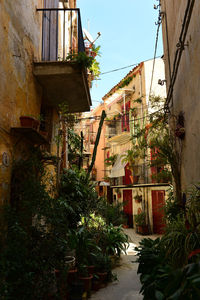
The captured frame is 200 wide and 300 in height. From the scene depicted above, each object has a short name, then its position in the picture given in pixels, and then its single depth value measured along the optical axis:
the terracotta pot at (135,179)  15.96
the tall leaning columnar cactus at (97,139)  7.51
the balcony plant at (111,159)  19.67
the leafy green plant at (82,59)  5.09
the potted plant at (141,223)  13.52
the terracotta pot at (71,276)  4.69
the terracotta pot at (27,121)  4.05
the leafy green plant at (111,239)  6.93
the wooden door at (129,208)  16.47
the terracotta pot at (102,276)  5.53
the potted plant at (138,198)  15.19
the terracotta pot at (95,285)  5.27
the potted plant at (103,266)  5.57
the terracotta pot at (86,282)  4.86
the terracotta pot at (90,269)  5.39
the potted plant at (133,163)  15.88
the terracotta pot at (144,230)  13.45
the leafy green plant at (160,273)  1.44
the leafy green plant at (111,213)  7.47
